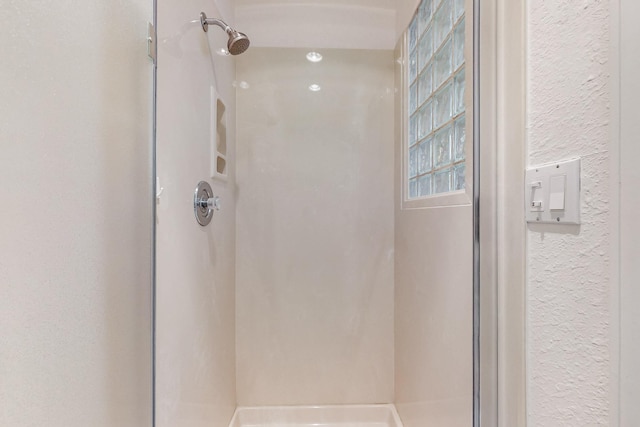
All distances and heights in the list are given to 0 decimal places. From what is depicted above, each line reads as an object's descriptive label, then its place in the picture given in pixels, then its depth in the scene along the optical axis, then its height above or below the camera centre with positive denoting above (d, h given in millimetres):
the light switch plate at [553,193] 598 +38
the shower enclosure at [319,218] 1571 -20
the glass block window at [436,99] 1074 +406
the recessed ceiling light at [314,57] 1755 +763
